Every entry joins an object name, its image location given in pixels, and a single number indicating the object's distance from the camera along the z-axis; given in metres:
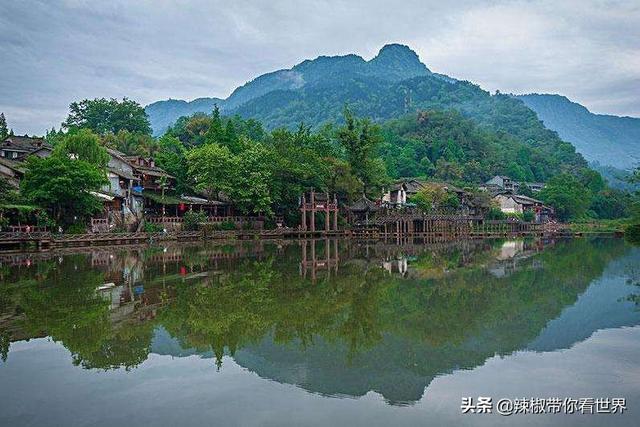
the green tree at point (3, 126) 69.12
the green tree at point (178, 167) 57.28
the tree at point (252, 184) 52.75
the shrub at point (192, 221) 50.69
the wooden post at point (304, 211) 55.44
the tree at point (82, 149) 46.97
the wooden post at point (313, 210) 55.88
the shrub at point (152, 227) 48.85
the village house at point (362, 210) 60.94
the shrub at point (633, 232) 46.04
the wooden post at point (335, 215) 58.06
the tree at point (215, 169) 52.66
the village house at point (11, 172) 43.23
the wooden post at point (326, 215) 57.06
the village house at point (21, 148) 51.26
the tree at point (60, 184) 40.59
